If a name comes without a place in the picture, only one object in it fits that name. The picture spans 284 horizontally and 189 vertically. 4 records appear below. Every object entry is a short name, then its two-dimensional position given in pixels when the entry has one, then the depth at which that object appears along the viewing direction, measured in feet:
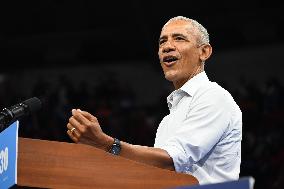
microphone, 18.10
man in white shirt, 18.33
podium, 17.76
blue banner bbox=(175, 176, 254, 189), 16.88
